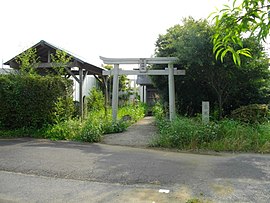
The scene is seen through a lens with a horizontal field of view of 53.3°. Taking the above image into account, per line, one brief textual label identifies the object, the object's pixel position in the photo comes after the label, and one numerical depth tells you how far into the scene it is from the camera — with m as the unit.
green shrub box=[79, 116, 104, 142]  9.40
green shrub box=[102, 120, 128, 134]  10.93
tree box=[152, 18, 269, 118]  9.94
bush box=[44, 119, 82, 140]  9.83
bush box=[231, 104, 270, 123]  9.95
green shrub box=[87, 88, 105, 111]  17.11
